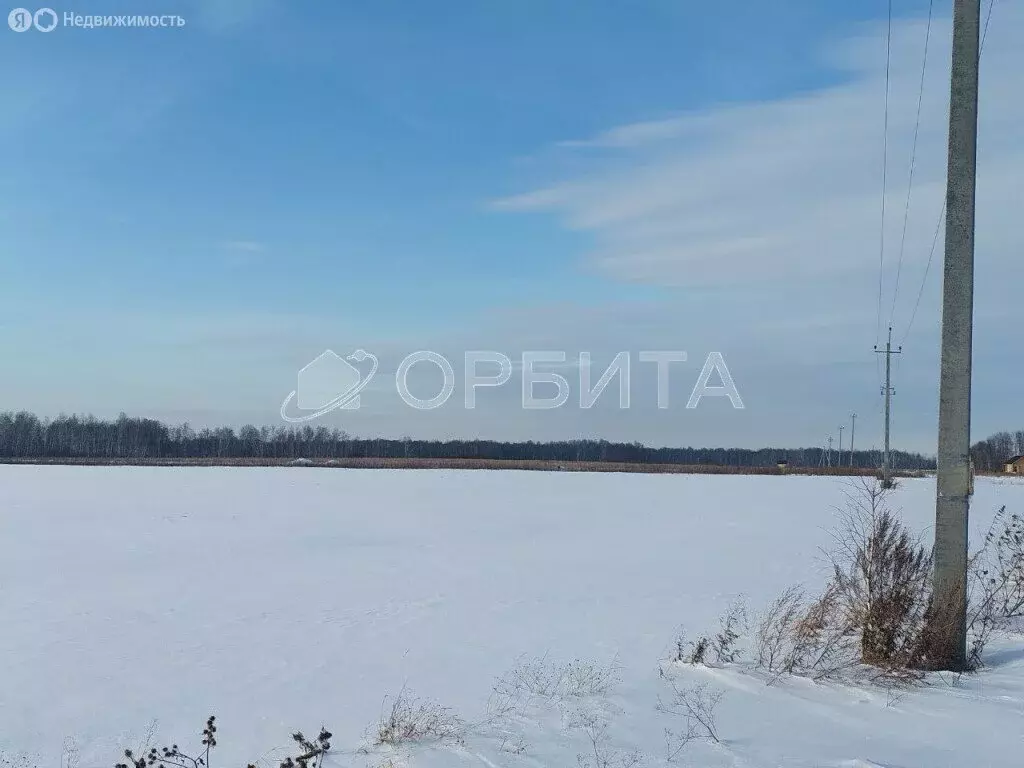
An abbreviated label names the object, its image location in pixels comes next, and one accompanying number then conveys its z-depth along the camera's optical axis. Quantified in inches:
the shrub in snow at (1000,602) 273.9
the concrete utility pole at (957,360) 245.9
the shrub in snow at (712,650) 270.2
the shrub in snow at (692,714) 192.1
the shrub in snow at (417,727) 200.1
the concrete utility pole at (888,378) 1459.2
